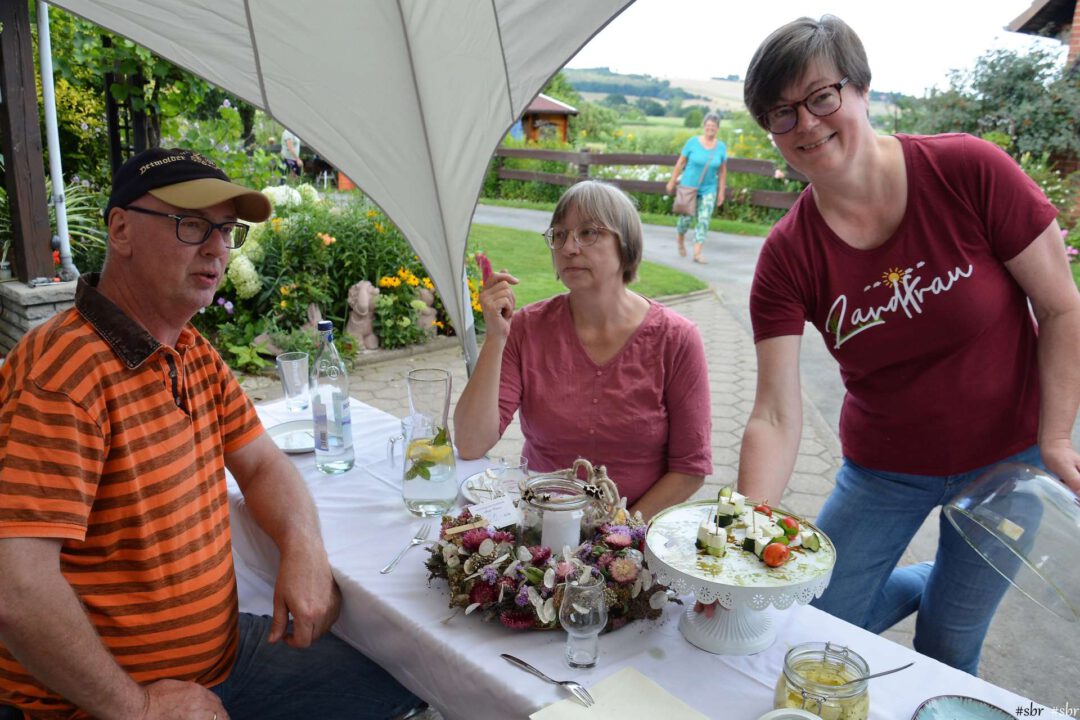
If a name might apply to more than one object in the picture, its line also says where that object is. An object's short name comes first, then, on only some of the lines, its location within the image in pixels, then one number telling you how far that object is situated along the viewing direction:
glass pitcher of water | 1.85
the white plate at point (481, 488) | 1.88
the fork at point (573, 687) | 1.19
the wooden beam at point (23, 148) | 4.62
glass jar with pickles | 1.09
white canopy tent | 2.02
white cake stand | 1.19
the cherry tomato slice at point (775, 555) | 1.24
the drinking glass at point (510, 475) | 1.87
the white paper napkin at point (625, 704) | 1.16
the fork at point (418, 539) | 1.63
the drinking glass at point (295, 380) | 2.53
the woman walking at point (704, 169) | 9.73
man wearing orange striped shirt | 1.33
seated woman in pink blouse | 2.22
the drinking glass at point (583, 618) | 1.25
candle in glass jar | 1.48
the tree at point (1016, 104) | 9.95
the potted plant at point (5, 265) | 5.33
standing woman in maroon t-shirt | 1.67
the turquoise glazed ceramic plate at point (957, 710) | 1.13
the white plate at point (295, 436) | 2.28
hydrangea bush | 5.78
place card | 1.60
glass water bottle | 2.17
